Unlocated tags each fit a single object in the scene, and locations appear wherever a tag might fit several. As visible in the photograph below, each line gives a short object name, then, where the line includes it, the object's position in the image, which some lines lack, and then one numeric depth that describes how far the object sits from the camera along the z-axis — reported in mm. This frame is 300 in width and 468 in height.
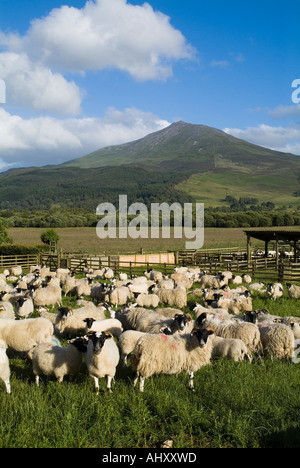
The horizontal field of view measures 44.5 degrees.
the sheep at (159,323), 9305
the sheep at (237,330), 9281
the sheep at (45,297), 15141
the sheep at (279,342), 9062
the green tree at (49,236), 45188
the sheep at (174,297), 15258
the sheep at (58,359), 7473
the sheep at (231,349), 8586
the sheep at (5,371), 6934
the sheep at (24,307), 13000
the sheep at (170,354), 7367
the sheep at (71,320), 10773
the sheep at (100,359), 7230
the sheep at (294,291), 16734
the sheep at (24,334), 9117
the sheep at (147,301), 14891
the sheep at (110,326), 10159
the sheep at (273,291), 16766
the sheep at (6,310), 11523
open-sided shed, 27284
